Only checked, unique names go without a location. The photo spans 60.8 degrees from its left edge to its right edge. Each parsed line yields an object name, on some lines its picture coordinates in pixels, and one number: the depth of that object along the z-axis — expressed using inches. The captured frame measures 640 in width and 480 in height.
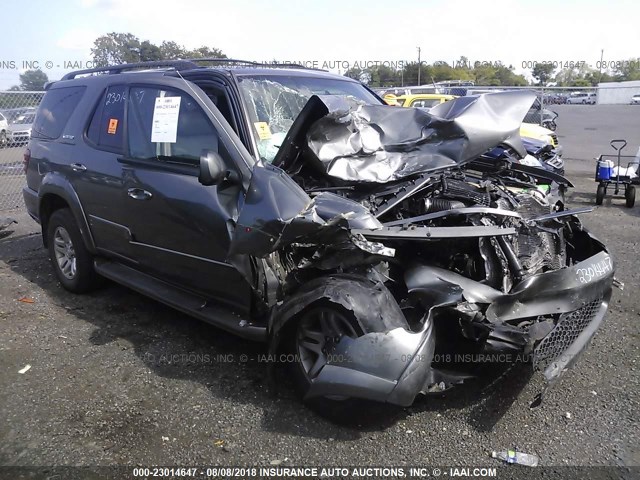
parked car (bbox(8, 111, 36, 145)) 433.4
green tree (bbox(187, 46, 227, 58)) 1021.9
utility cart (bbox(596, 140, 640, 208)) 331.9
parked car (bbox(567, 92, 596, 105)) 1481.3
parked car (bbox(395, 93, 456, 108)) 597.6
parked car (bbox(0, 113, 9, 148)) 472.5
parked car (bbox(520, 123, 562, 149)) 388.4
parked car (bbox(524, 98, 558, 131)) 590.1
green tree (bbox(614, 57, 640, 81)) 2180.4
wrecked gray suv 115.0
